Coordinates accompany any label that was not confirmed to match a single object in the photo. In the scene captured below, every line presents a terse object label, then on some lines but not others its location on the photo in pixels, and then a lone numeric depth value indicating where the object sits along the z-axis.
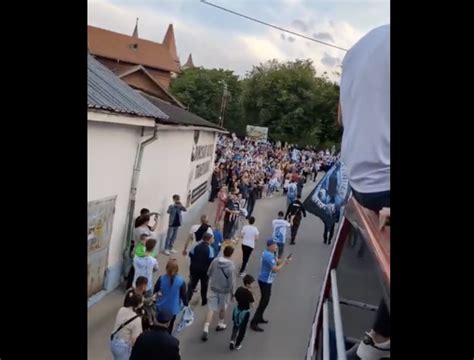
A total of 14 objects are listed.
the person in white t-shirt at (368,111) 1.71
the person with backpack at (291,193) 14.10
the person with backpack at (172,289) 5.51
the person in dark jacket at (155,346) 3.68
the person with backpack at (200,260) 7.07
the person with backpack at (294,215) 11.91
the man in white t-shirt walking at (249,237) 8.97
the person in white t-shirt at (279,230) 9.38
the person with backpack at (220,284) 6.37
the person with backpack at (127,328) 4.28
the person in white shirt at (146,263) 6.43
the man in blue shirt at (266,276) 6.85
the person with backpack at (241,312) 6.07
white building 6.50
